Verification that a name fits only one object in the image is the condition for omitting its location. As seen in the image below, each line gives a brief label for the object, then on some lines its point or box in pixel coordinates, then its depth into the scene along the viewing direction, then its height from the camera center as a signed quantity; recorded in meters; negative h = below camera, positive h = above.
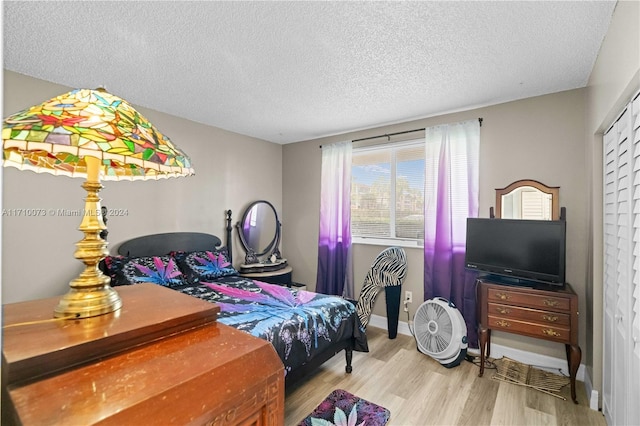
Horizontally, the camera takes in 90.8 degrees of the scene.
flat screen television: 2.50 -0.30
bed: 2.21 -0.76
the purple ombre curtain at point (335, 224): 4.03 -0.17
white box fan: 2.79 -1.10
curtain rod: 3.58 +0.92
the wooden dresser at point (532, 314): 2.35 -0.79
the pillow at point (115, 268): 2.66 -0.52
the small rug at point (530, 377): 2.50 -1.37
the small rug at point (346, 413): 2.10 -1.40
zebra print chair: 3.48 -0.81
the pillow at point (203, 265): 3.16 -0.59
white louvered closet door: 1.56 -0.31
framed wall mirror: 2.78 +0.12
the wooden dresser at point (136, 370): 0.61 -0.37
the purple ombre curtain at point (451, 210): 3.14 +0.03
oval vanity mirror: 4.19 -0.30
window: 3.62 +0.24
